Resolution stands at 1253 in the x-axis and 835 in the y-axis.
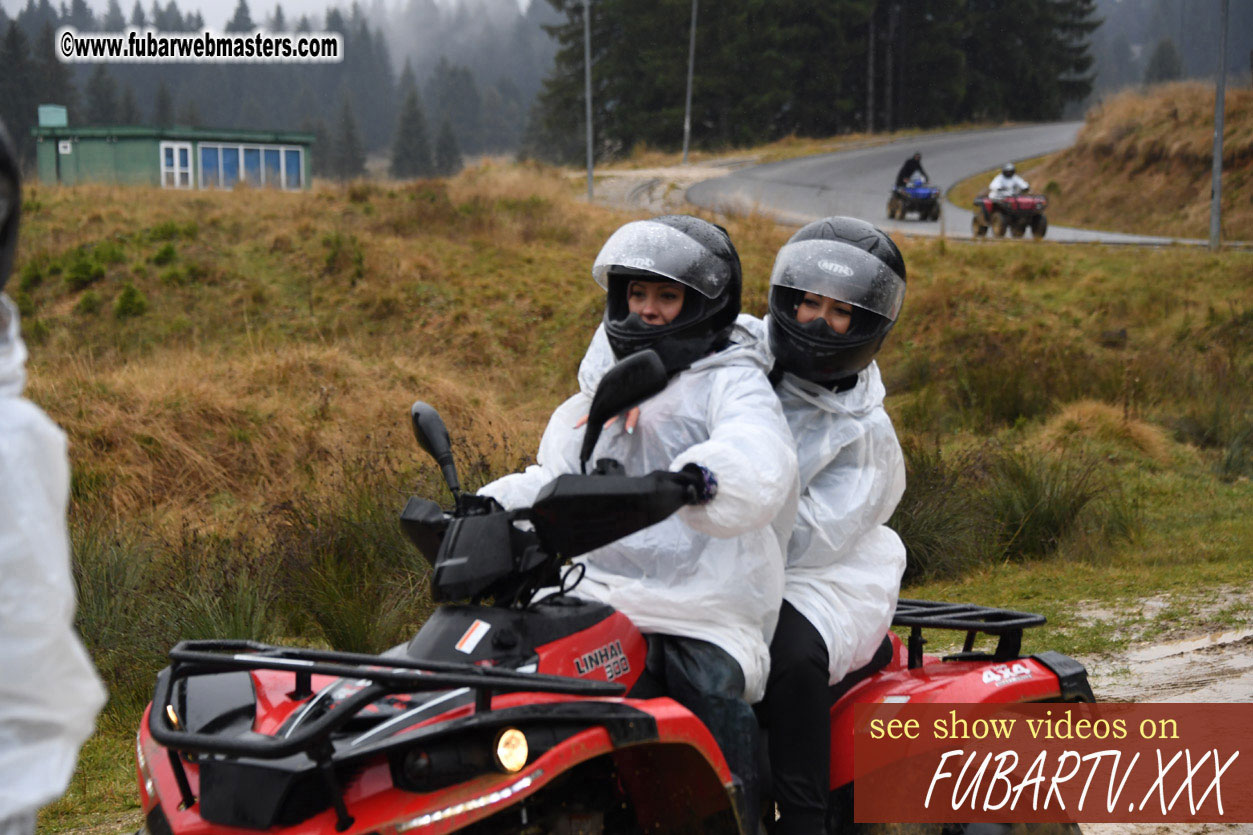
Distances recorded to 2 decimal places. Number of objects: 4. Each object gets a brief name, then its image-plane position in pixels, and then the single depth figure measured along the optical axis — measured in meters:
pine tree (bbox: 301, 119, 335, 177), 101.88
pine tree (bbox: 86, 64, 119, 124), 91.36
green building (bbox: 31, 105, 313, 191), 43.41
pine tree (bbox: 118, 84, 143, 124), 90.69
